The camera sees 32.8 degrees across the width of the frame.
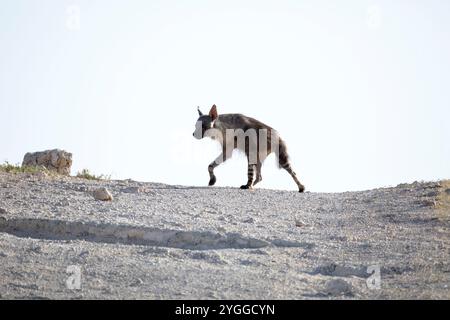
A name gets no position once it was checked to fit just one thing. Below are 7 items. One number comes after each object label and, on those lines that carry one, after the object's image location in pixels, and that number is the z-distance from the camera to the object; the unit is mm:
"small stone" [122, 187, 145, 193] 13203
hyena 16562
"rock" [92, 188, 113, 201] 11766
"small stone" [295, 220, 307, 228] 10430
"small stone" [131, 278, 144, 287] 6978
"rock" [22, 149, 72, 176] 17469
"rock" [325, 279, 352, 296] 6824
